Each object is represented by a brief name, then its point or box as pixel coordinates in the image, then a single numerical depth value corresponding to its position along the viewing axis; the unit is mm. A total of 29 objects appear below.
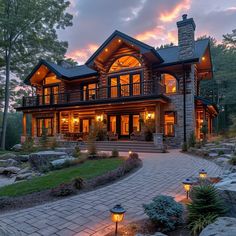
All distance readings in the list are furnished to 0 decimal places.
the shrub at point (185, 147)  13195
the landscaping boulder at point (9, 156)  13469
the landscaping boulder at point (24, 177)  8362
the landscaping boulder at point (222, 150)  10820
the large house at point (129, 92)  15906
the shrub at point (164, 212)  3196
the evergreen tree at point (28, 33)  19609
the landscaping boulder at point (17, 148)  17903
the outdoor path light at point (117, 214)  3070
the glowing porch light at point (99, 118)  19062
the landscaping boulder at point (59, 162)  9273
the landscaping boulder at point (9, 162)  12006
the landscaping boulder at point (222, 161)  8766
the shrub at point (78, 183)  5516
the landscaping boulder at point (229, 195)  3090
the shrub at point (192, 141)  13391
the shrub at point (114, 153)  10758
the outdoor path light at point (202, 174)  5414
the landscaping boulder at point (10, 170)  10438
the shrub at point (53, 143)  14266
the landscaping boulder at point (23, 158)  12992
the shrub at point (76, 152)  11492
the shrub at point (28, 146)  15068
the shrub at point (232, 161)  8023
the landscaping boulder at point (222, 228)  2202
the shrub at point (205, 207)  3060
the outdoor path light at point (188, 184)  4414
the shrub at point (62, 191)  5094
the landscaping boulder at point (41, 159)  9891
